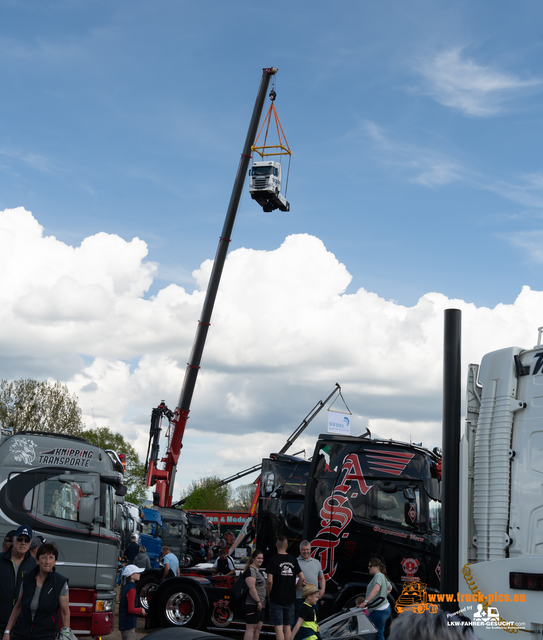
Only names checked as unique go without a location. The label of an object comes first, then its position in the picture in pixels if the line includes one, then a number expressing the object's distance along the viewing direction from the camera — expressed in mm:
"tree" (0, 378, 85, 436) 44656
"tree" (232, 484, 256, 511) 98412
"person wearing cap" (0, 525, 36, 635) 6730
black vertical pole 5062
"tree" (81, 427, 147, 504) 65688
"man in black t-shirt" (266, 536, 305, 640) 9406
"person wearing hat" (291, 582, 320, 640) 7207
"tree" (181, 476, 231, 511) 86438
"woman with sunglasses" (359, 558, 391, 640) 9070
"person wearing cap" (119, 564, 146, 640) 9781
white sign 26859
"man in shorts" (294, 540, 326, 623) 10047
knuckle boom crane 27703
